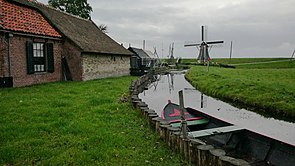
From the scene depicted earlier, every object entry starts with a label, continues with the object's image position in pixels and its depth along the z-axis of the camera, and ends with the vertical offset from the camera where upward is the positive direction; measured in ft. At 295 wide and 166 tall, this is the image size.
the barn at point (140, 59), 117.39 +1.31
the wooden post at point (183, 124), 16.51 -4.26
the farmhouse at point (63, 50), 44.65 +2.69
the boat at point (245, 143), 18.08 -6.78
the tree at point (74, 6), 124.64 +28.92
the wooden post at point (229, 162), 11.68 -4.91
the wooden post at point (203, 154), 13.73 -5.28
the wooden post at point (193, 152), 14.65 -5.52
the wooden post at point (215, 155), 12.87 -4.99
